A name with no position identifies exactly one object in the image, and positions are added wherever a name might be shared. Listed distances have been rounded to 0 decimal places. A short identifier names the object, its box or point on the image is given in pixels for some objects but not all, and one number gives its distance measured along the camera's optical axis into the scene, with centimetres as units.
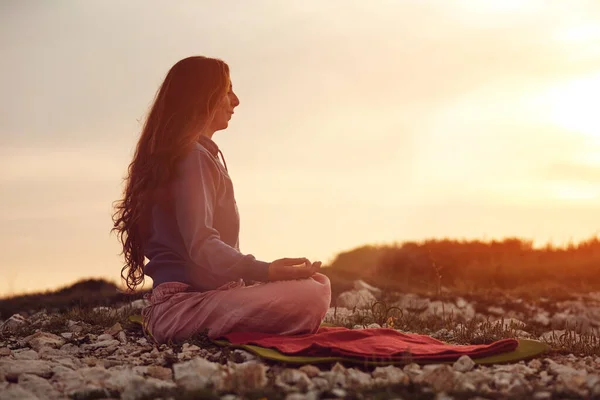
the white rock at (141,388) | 443
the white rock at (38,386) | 475
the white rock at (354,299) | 1205
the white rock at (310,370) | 497
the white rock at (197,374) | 456
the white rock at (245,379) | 450
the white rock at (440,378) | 456
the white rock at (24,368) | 531
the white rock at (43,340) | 700
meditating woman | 593
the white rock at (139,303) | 1024
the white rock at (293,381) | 448
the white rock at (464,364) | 525
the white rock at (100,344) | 689
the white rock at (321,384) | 445
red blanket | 545
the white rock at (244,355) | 557
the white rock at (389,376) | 467
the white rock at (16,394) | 452
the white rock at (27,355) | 613
